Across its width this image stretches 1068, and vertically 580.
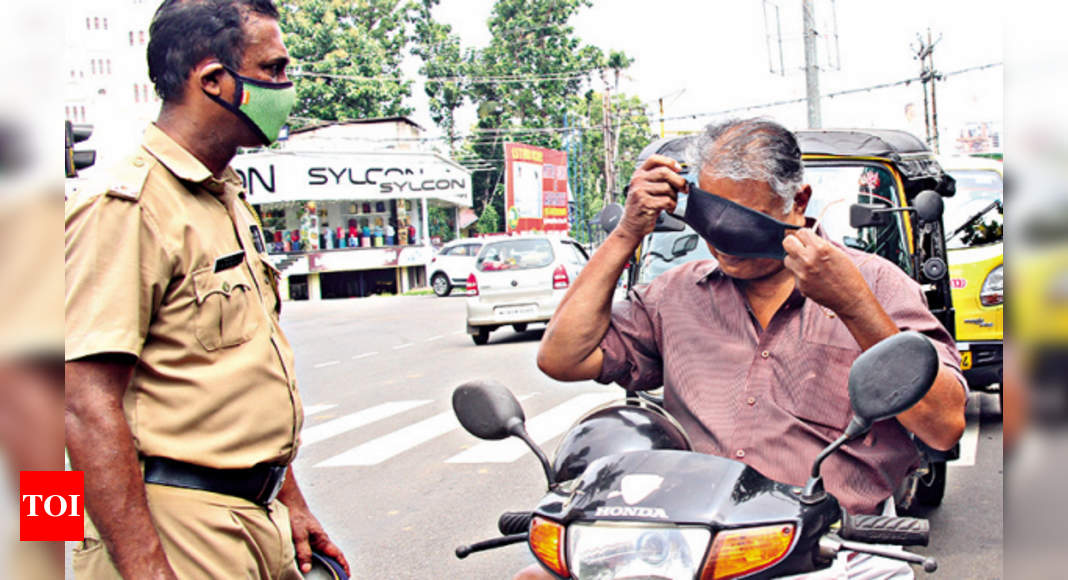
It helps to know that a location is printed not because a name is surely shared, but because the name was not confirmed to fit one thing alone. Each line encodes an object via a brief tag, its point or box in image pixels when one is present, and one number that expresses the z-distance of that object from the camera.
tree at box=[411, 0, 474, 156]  51.34
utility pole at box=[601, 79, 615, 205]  43.84
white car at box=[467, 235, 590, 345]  15.37
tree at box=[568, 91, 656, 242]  69.88
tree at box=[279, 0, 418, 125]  46.56
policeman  1.87
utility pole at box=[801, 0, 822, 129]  19.67
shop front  35.66
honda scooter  1.77
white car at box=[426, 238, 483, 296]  31.11
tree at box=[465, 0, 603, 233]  52.81
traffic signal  5.82
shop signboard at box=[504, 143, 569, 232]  40.84
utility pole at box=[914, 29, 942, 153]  34.33
